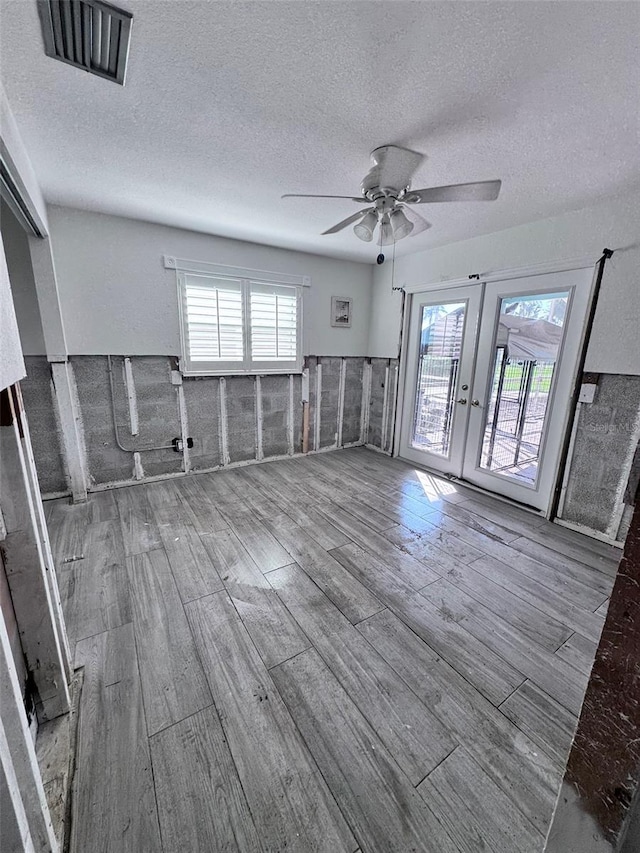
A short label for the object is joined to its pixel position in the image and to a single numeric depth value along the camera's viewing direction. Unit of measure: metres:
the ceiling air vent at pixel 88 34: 1.10
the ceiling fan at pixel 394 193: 1.72
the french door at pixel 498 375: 2.75
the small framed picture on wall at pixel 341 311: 4.25
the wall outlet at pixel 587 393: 2.53
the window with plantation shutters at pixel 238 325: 3.40
